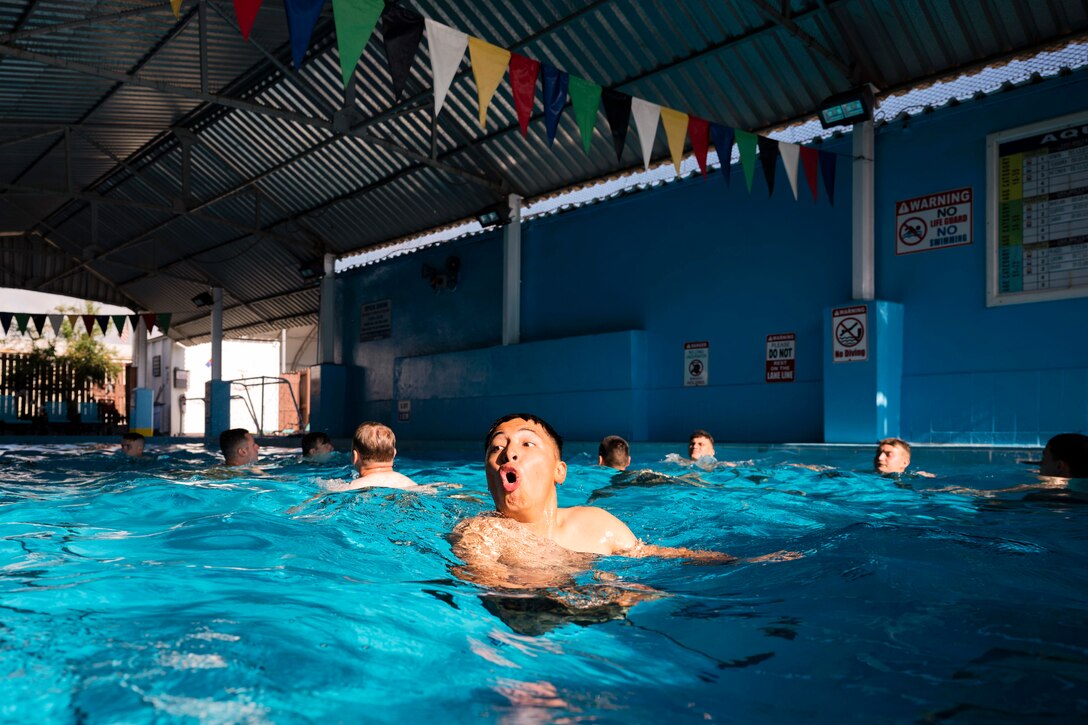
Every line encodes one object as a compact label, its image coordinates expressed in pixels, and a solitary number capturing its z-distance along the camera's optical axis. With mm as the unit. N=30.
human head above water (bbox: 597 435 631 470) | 7758
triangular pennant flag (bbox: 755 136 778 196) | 8727
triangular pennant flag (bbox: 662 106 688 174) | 7855
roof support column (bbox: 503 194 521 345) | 14819
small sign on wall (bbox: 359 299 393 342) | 18484
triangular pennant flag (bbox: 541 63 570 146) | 7359
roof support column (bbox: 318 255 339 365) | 19125
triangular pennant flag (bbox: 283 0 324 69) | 5734
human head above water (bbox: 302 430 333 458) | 8984
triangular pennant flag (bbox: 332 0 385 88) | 5910
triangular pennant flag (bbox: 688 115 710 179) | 8109
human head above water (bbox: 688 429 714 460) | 8445
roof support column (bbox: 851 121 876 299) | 9969
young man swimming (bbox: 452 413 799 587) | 3000
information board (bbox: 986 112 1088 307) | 8555
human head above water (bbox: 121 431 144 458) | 10750
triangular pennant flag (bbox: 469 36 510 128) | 6814
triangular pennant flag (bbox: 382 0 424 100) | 6539
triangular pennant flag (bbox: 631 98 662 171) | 7676
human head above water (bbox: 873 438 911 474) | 7168
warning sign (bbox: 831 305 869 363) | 9773
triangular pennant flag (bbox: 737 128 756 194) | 8289
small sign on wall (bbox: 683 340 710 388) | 12266
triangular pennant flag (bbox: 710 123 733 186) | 8234
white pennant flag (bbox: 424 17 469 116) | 6629
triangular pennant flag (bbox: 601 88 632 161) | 7555
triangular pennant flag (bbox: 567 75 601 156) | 7379
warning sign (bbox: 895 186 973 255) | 9516
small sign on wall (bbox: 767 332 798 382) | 11188
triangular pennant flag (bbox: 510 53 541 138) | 7121
